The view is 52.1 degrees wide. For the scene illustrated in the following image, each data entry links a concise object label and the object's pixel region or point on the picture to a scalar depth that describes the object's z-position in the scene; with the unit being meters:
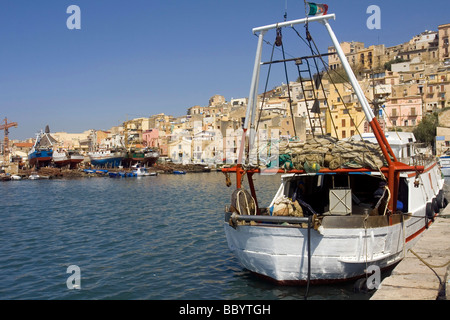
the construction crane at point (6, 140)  105.01
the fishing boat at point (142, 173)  73.75
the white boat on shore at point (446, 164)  48.94
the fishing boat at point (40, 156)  89.19
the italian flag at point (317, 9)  12.00
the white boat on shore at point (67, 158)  89.25
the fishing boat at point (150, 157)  90.88
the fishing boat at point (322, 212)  10.05
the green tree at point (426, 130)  61.38
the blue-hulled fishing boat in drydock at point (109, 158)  90.50
